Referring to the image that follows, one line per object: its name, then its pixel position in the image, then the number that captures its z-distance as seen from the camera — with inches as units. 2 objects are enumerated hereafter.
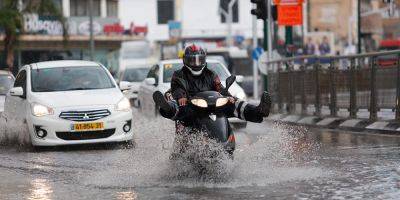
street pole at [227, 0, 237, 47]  2881.2
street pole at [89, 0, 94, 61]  2051.8
